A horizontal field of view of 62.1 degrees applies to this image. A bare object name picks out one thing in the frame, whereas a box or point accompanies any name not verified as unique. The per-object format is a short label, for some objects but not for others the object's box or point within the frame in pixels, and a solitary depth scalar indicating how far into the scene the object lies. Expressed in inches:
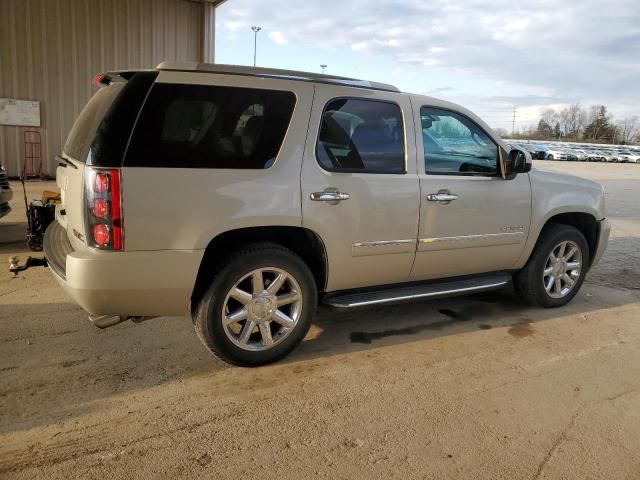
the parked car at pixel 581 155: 2336.4
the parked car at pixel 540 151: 2054.9
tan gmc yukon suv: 121.6
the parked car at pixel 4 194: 248.1
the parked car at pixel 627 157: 2536.9
